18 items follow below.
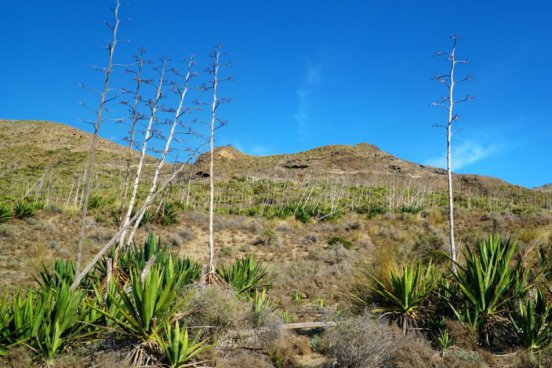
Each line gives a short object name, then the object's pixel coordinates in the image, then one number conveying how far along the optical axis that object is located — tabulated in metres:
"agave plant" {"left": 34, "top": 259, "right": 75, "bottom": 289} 7.80
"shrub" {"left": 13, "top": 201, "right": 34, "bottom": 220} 19.41
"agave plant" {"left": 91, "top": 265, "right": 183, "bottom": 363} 5.00
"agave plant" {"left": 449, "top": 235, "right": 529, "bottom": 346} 5.92
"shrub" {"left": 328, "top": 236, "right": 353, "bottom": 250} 18.58
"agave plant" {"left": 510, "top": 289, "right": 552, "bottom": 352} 5.34
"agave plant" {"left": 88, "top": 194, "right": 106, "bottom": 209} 23.42
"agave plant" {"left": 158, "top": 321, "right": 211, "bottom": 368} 4.85
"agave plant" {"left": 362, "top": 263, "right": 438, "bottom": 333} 6.41
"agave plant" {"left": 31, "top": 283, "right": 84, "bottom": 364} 4.77
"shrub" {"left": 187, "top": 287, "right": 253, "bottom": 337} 6.37
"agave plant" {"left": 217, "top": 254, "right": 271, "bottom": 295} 9.72
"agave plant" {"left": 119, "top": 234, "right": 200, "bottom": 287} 8.62
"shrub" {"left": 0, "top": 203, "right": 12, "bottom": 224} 18.17
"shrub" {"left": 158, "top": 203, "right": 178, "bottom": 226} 21.94
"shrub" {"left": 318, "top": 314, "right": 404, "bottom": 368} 5.29
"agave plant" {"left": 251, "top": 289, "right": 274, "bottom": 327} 7.18
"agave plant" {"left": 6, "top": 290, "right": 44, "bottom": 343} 4.76
